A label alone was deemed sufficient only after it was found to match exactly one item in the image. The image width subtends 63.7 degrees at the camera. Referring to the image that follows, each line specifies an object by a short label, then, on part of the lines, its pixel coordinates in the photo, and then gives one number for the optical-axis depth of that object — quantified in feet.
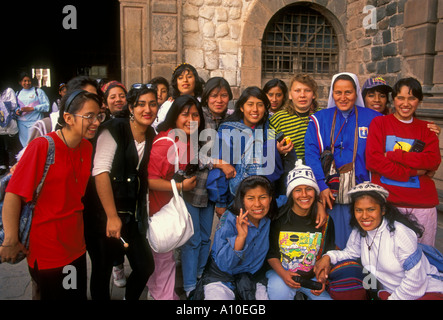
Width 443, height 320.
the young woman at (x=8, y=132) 21.93
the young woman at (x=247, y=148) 9.27
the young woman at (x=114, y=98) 9.99
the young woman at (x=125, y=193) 7.38
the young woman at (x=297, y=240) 8.43
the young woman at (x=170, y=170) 8.30
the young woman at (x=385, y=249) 7.45
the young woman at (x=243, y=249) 8.31
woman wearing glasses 6.08
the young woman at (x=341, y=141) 8.90
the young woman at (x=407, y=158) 8.48
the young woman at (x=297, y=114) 10.03
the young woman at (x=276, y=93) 11.90
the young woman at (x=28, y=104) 22.39
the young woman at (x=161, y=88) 14.28
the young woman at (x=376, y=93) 11.07
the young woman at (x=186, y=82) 12.39
